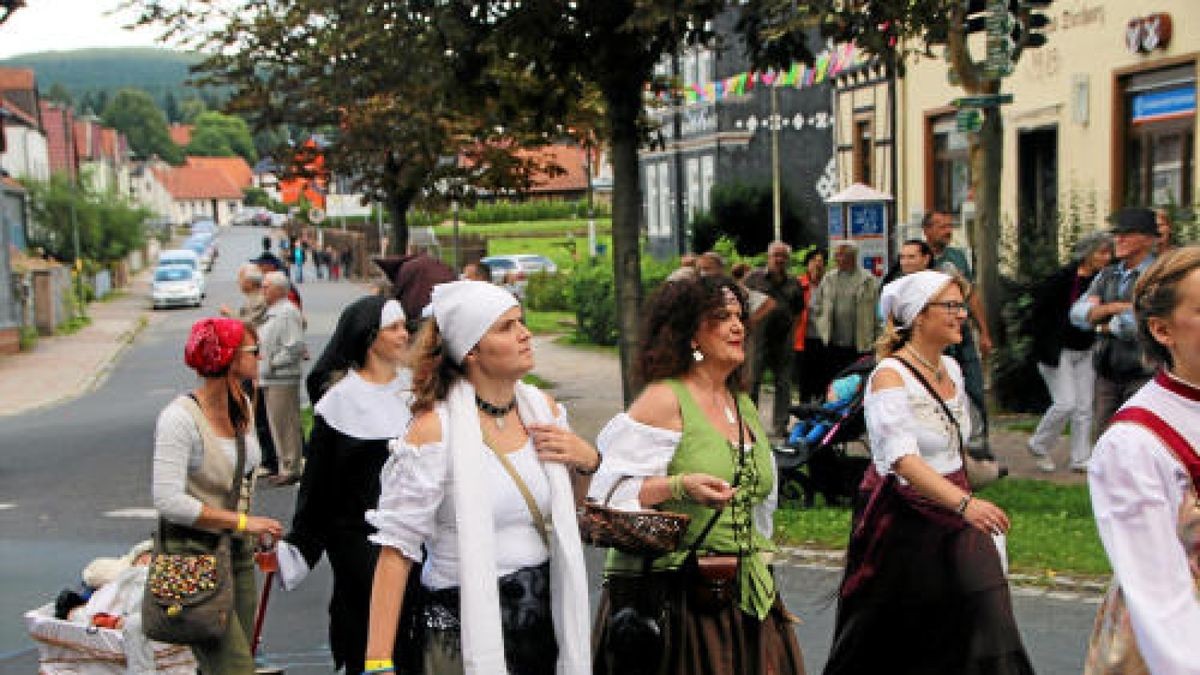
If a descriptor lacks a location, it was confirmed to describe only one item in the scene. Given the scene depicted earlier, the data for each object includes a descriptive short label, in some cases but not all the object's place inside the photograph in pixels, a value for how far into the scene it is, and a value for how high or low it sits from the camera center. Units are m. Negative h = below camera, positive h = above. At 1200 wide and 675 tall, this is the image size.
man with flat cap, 9.06 -0.84
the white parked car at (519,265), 45.77 -2.00
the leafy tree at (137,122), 195.88 +12.76
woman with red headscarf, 5.11 -0.89
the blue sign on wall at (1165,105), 17.38 +0.93
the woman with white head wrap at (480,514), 3.61 -0.78
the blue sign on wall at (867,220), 16.16 -0.32
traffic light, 12.47 +1.39
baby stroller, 9.44 -1.74
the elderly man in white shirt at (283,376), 12.83 -1.43
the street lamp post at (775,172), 30.89 +0.49
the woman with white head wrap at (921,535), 5.13 -1.24
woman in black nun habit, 5.36 -1.08
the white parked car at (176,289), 48.97 -2.45
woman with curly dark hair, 4.37 -0.92
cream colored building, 17.48 +0.87
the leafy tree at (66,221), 53.75 -0.07
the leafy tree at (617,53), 12.06 +1.24
